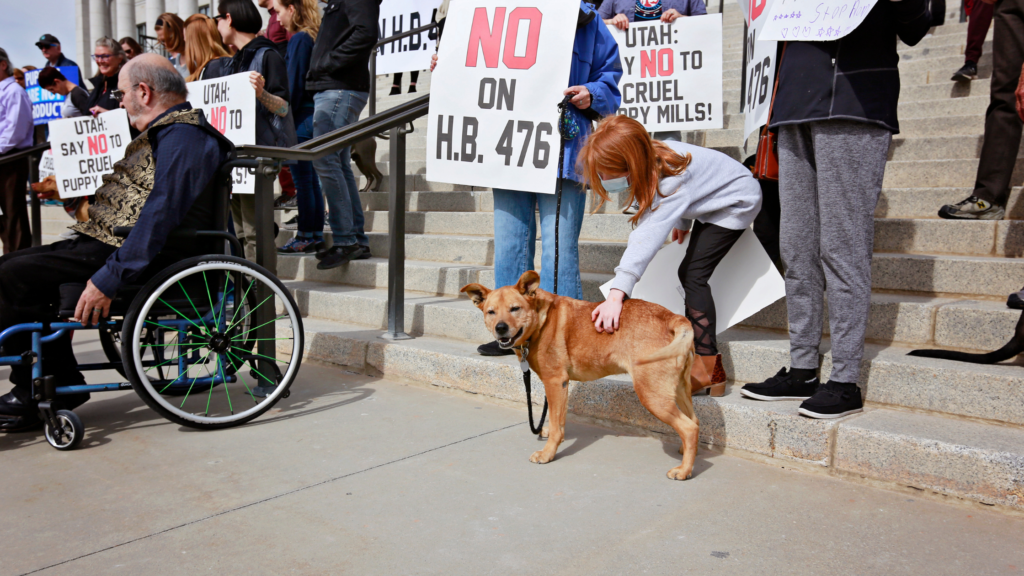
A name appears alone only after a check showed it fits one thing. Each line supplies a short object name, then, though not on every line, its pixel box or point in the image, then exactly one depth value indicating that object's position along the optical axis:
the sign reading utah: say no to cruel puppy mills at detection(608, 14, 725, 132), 5.63
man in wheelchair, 3.03
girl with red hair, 2.80
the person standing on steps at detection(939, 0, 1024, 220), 3.78
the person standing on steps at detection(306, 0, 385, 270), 5.62
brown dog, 2.61
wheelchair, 3.01
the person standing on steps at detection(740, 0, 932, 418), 2.70
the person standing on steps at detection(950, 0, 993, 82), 5.82
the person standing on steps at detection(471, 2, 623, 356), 3.62
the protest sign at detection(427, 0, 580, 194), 3.58
